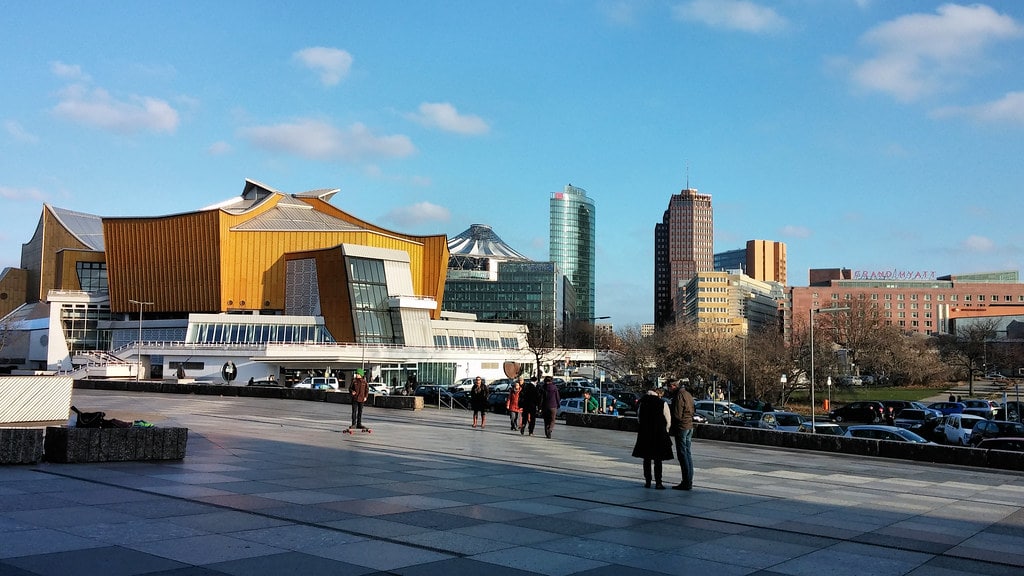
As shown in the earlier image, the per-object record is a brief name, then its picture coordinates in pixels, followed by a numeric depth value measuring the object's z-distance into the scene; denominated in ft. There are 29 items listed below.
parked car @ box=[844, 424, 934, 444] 92.99
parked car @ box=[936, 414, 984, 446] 108.17
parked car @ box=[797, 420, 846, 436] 107.96
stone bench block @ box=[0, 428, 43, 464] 44.60
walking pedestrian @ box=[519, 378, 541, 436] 85.40
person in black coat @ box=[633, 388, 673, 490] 46.96
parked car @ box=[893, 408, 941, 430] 123.18
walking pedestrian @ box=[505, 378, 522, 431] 88.84
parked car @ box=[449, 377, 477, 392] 180.37
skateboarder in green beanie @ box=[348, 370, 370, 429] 77.46
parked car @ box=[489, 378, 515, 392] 185.04
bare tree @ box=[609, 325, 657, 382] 215.33
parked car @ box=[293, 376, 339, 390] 188.34
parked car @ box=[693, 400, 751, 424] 118.93
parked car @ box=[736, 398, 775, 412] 150.12
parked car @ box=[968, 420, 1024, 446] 99.50
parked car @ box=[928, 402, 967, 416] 149.48
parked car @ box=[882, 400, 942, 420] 154.91
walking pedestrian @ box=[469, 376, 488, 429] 93.66
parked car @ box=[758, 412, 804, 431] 107.86
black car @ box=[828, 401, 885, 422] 160.62
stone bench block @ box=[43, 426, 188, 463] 46.68
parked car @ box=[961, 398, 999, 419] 141.27
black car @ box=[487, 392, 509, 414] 140.56
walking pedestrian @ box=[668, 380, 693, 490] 46.39
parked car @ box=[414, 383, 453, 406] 159.84
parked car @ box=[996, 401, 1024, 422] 136.21
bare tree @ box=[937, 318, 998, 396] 255.91
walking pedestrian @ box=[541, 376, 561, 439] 81.69
